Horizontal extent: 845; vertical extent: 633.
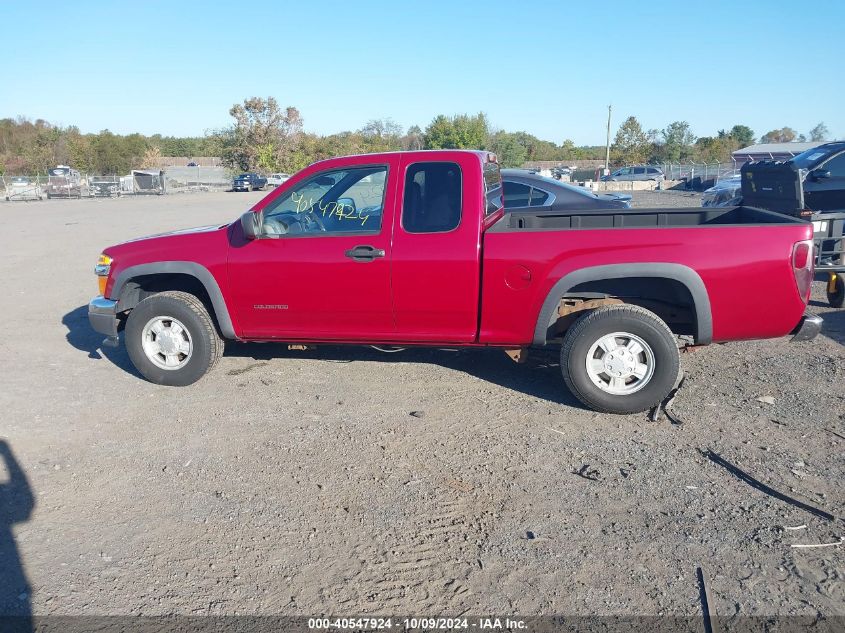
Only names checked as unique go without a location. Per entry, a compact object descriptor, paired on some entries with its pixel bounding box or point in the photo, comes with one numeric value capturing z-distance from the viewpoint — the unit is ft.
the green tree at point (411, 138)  206.12
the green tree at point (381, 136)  209.66
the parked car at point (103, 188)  150.00
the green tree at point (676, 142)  234.79
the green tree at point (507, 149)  198.59
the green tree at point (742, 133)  296.26
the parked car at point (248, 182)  173.06
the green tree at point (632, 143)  229.45
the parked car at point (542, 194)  34.36
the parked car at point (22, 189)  139.64
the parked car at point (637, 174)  159.15
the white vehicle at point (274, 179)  179.62
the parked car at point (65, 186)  144.36
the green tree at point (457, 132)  183.52
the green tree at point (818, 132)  302.04
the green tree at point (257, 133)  218.18
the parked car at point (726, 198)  43.08
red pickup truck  16.90
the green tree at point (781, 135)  299.36
